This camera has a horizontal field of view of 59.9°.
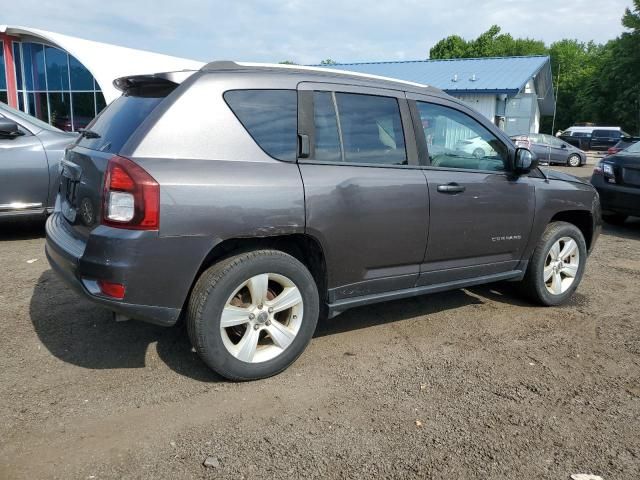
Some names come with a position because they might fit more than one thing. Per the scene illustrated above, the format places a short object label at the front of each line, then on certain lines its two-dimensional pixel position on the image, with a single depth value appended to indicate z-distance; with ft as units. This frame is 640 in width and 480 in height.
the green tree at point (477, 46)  234.79
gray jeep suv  9.58
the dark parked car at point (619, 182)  27.11
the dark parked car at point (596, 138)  116.06
